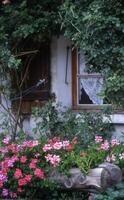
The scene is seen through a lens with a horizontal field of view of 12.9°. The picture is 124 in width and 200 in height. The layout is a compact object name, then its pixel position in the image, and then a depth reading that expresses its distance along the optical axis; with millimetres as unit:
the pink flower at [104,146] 6742
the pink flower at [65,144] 6859
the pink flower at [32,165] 6645
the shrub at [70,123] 7750
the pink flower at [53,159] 6598
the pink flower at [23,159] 6734
